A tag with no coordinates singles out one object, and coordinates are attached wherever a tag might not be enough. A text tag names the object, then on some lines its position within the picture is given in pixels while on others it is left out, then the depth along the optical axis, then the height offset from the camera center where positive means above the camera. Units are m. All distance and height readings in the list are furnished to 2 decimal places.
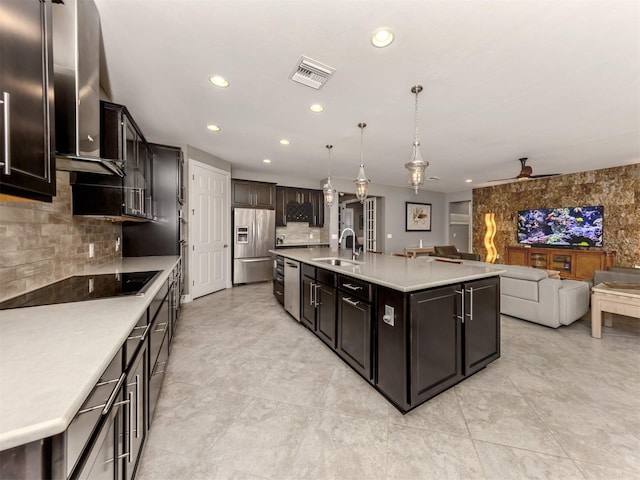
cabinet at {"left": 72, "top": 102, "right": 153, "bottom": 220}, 1.70 +0.52
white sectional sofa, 2.99 -0.74
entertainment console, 5.12 -0.46
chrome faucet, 3.09 -0.21
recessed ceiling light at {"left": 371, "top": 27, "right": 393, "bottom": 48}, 1.66 +1.40
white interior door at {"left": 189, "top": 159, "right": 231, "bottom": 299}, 4.18 +0.18
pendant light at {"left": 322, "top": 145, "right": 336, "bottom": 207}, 3.81 +0.71
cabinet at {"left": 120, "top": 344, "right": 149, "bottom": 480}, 1.02 -0.79
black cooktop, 1.30 -0.32
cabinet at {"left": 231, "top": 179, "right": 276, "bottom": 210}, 5.21 +0.97
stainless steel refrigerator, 5.21 -0.10
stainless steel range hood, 1.27 +0.82
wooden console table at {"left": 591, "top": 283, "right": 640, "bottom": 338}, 2.59 -0.69
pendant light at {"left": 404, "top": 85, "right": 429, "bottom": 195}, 2.24 +0.66
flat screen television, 5.42 +0.31
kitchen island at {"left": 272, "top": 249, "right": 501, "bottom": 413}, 1.65 -0.65
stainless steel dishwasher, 3.16 -0.66
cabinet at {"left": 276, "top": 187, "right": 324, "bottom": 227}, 5.91 +0.82
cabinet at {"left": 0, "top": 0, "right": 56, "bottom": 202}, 0.81 +0.50
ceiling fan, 4.27 +1.17
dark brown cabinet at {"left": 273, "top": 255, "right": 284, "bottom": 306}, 3.75 -0.63
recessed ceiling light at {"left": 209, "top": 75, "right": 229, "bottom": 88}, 2.20 +1.44
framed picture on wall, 7.76 +0.70
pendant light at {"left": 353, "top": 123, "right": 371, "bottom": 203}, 3.08 +0.68
